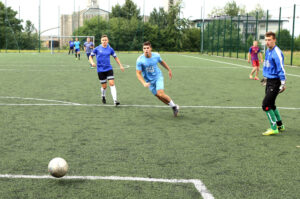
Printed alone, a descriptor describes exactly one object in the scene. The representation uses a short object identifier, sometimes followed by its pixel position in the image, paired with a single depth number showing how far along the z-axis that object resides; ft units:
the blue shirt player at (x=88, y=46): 86.95
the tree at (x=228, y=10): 341.41
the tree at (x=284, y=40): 81.88
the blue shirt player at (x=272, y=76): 20.76
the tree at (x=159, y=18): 181.20
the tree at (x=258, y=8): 361.20
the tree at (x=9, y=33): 160.86
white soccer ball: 13.70
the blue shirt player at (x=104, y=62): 32.76
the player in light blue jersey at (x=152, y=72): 26.43
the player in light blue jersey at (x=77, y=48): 104.71
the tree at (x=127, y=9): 226.17
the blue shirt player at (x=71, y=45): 147.60
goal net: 171.53
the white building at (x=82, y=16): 241.96
